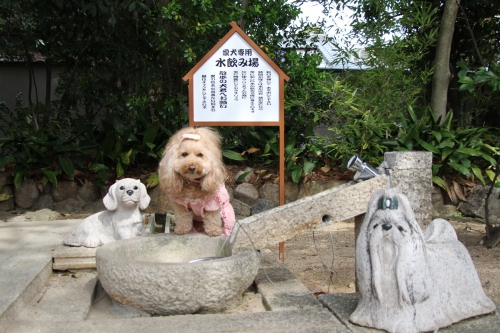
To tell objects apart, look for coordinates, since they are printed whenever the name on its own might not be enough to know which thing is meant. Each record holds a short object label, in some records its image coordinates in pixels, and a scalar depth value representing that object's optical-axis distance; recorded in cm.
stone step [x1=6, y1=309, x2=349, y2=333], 267
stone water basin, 288
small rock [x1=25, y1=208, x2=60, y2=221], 672
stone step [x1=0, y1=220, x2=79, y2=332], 297
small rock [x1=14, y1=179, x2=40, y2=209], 748
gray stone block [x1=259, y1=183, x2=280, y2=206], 733
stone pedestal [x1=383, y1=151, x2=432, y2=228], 345
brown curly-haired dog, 370
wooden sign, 471
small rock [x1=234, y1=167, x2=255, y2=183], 745
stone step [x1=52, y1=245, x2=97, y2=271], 400
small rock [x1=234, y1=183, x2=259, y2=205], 728
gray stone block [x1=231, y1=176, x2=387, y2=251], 331
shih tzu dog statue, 251
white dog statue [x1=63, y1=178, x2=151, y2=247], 407
